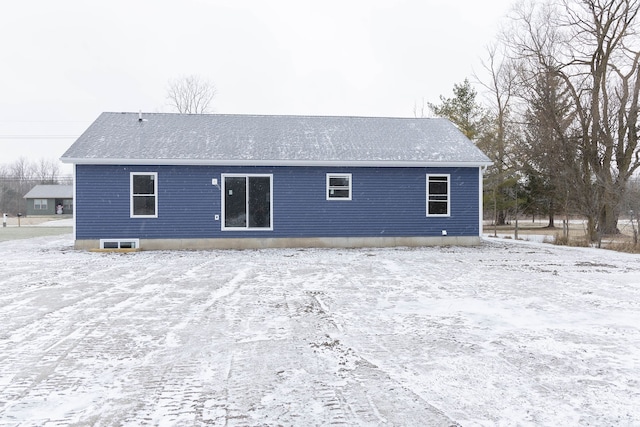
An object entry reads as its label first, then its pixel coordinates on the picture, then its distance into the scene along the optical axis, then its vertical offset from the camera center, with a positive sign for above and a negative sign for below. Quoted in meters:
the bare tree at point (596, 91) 16.34 +4.99
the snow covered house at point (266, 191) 14.28 +0.78
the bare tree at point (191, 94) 41.06 +10.45
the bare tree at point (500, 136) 27.81 +4.67
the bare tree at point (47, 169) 75.51 +7.51
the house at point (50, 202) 51.47 +1.61
